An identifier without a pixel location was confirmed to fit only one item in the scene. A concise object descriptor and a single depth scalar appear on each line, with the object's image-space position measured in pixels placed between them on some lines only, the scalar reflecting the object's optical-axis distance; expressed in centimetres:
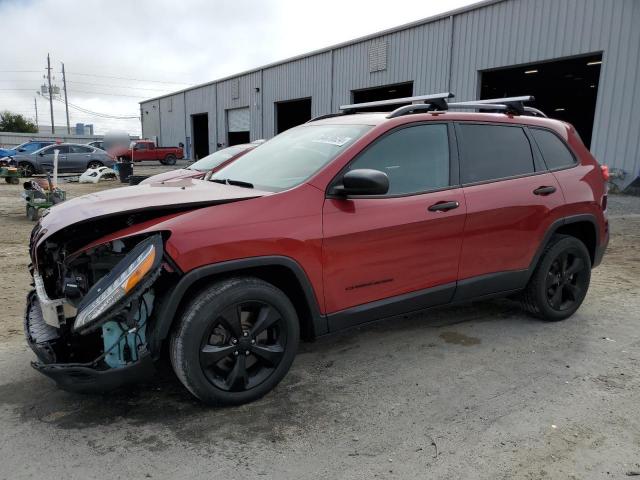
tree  6888
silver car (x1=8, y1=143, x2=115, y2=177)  2291
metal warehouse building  1337
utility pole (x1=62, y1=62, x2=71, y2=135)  7244
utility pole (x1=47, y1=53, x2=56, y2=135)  7106
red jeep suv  265
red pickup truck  3300
